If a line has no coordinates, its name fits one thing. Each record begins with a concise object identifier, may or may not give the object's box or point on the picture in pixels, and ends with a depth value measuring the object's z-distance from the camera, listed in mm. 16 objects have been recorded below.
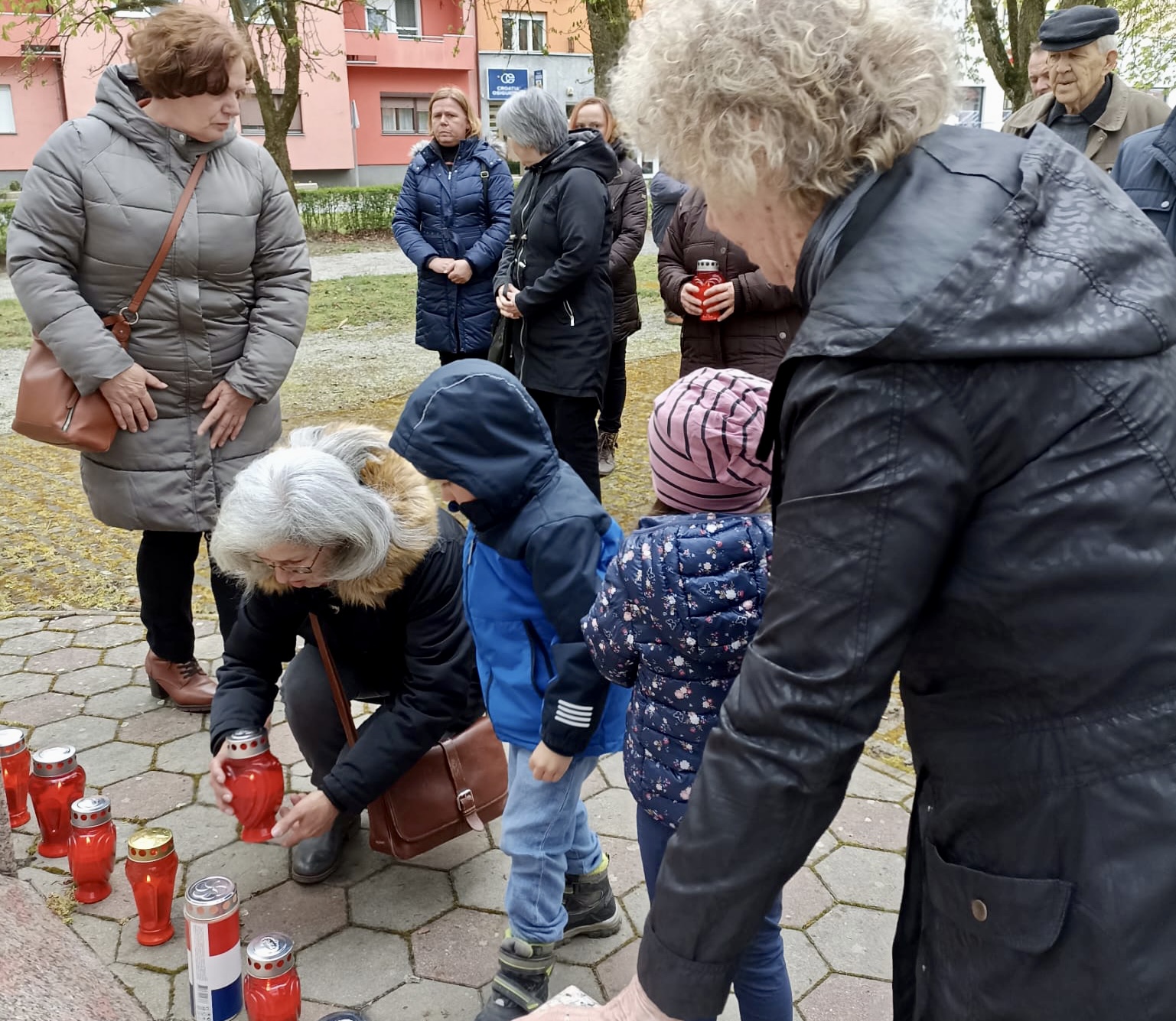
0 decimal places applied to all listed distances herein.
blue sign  37000
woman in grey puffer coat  3285
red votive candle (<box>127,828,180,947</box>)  2635
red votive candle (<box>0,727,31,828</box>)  3145
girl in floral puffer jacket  1844
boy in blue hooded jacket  2215
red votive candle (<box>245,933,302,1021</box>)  2320
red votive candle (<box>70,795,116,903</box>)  2803
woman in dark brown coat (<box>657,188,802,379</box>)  4715
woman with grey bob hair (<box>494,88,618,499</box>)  4922
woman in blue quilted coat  6180
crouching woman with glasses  2461
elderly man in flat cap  4676
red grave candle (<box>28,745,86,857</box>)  2992
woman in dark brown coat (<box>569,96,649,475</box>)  6406
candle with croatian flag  2326
